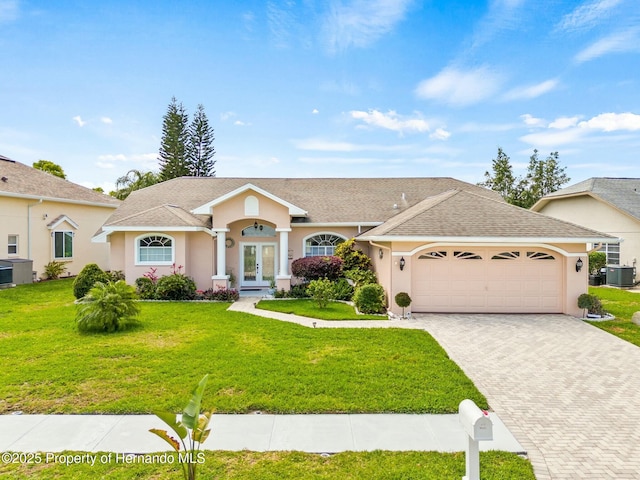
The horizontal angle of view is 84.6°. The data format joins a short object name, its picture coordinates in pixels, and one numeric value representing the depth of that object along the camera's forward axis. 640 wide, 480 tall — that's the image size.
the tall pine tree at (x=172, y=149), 45.50
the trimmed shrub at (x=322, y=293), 13.57
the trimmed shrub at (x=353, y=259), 16.53
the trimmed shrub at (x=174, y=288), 15.05
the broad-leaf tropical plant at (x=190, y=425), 3.01
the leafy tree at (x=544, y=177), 39.34
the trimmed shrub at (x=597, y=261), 21.19
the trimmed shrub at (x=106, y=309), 10.21
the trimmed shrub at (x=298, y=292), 16.22
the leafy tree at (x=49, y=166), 40.28
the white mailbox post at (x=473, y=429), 3.16
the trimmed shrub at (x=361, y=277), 15.41
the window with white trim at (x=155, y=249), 16.22
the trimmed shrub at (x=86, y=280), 15.03
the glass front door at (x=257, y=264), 18.22
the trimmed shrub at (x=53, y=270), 20.70
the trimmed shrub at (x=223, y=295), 15.41
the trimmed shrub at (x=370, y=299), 13.02
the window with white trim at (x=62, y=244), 21.40
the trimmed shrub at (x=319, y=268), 16.23
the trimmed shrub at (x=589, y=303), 12.22
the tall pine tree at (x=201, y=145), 46.81
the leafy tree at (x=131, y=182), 37.25
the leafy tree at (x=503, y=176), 39.19
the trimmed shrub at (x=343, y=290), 15.61
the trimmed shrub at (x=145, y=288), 15.30
